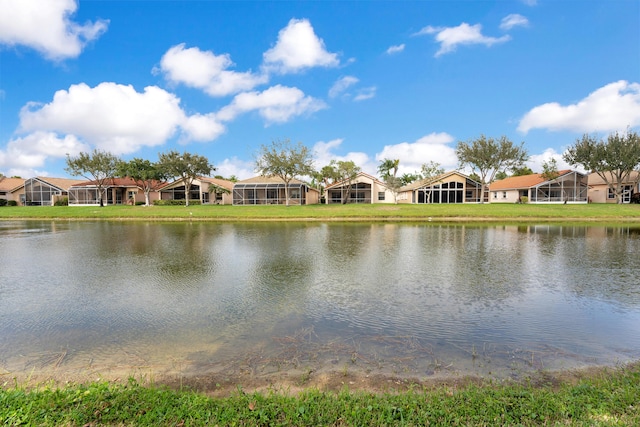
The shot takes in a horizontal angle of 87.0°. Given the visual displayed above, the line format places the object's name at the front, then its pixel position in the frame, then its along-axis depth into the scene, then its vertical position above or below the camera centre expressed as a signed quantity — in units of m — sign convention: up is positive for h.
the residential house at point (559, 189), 49.47 +1.36
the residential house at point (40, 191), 54.61 +3.10
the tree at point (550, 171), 48.90 +3.95
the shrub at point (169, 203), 49.81 +0.70
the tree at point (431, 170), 75.22 +6.90
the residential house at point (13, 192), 56.03 +3.22
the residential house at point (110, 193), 54.50 +2.58
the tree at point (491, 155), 49.25 +6.52
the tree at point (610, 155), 42.06 +5.38
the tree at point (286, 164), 47.62 +5.74
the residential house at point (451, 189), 52.97 +1.82
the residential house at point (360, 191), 55.00 +1.88
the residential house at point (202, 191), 52.59 +2.45
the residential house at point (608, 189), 47.81 +1.11
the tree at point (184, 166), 45.66 +5.70
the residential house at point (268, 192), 52.47 +1.96
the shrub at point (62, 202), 54.16 +1.32
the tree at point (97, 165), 48.09 +6.38
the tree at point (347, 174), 53.75 +4.67
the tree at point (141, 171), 47.41 +5.29
